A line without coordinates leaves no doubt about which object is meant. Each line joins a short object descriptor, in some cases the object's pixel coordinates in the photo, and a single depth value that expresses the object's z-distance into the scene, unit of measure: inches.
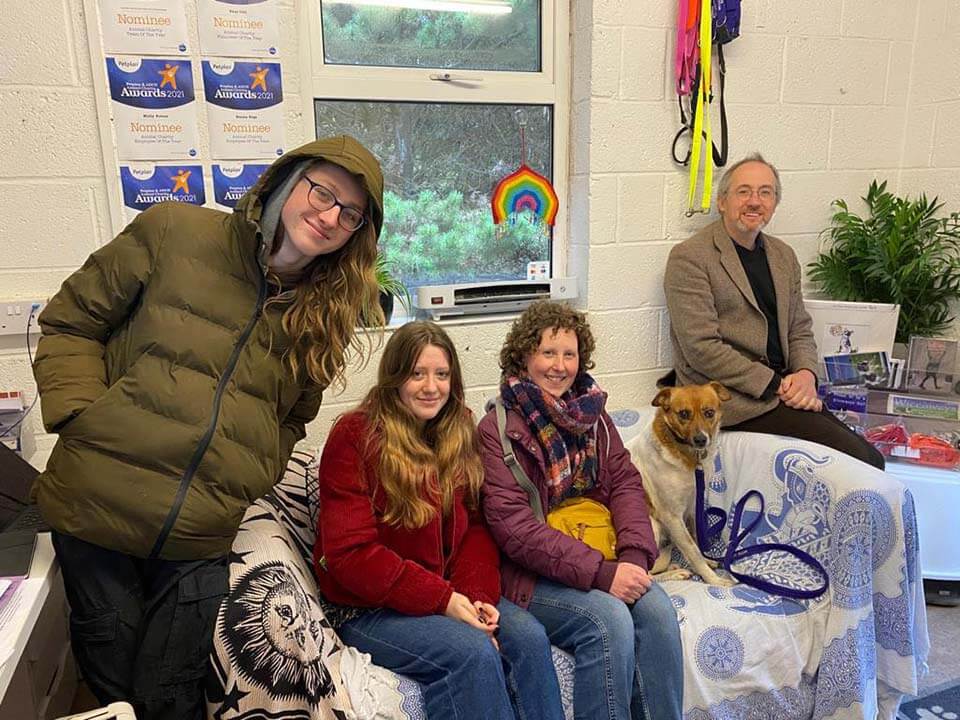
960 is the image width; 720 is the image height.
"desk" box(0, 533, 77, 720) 43.1
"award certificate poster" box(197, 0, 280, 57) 78.0
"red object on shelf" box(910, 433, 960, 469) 94.0
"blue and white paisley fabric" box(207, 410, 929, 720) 58.4
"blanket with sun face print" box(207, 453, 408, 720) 50.9
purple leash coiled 72.3
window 89.7
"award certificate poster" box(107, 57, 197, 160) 75.9
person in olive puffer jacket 49.2
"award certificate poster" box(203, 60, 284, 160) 79.5
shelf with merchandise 95.4
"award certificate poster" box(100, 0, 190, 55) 74.4
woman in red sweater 58.1
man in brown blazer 90.8
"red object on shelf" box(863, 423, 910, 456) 97.6
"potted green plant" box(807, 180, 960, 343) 101.9
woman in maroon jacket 62.4
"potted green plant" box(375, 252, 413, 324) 89.4
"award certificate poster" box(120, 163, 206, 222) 77.9
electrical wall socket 74.2
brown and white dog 76.8
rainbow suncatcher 100.0
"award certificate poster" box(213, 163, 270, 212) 81.4
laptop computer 49.4
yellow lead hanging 93.0
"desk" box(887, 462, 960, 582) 91.1
